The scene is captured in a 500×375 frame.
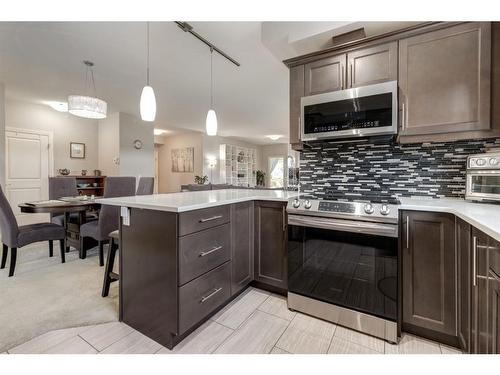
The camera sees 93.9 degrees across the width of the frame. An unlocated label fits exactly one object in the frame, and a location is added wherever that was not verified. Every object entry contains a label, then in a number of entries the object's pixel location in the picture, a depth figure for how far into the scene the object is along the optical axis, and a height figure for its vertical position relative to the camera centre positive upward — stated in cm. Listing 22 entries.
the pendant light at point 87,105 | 324 +114
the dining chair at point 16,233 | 246 -55
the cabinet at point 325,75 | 199 +96
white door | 462 +32
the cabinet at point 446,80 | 156 +74
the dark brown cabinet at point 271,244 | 200 -52
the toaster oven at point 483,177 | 148 +5
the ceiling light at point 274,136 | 843 +177
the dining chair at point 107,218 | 274 -40
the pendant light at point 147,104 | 201 +70
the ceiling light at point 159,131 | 755 +177
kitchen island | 141 -50
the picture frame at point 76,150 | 547 +82
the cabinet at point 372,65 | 180 +96
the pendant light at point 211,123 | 267 +71
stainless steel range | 151 -56
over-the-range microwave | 175 +58
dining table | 269 -30
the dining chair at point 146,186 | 352 -2
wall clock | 583 +103
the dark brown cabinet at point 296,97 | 218 +83
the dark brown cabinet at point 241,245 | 190 -52
